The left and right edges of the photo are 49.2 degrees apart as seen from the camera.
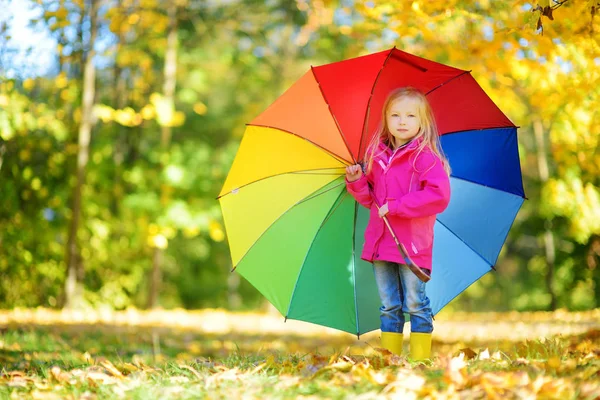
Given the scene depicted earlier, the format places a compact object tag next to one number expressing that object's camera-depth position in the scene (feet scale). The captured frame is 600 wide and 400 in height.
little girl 11.55
